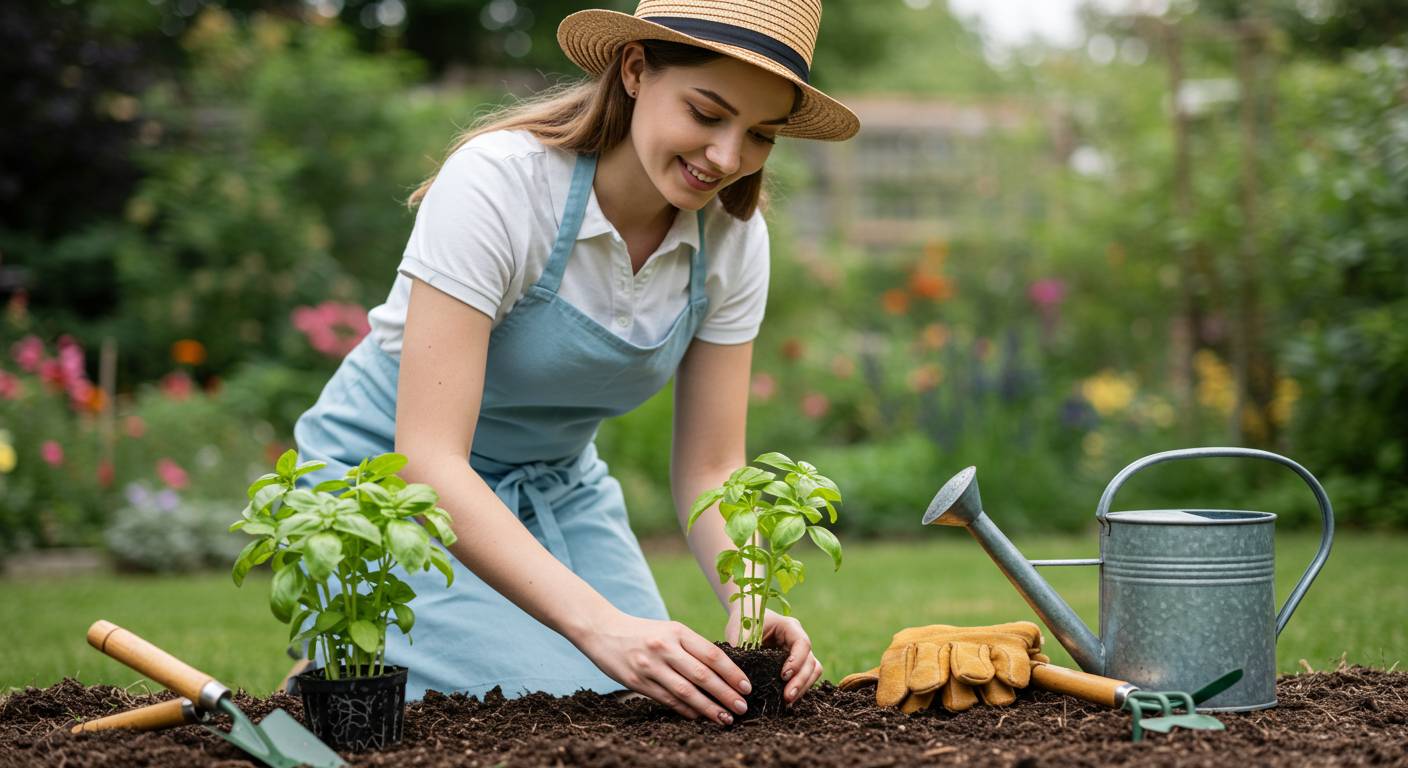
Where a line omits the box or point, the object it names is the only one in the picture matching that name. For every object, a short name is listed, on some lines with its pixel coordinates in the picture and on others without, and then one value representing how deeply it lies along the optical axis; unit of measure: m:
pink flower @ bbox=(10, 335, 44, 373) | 6.05
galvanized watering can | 1.98
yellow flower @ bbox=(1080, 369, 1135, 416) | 7.38
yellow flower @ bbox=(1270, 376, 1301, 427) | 6.54
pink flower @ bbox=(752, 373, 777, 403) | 7.22
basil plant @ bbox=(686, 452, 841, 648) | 1.95
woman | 2.03
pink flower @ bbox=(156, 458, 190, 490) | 6.04
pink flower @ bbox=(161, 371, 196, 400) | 6.62
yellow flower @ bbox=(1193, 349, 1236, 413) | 7.36
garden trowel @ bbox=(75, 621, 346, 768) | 1.70
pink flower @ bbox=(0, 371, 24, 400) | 5.79
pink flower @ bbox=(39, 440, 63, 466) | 5.71
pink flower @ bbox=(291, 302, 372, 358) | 6.71
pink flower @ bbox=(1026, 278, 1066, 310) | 7.53
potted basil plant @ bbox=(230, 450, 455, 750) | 1.66
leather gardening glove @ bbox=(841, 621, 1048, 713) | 2.07
